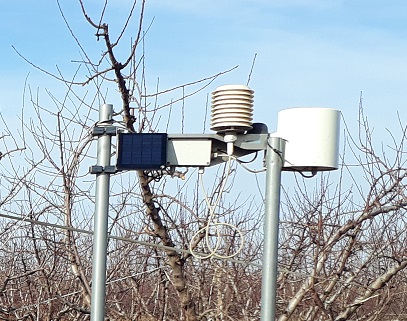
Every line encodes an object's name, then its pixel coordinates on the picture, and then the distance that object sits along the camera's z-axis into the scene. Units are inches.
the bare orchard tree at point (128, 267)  289.0
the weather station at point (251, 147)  193.2
